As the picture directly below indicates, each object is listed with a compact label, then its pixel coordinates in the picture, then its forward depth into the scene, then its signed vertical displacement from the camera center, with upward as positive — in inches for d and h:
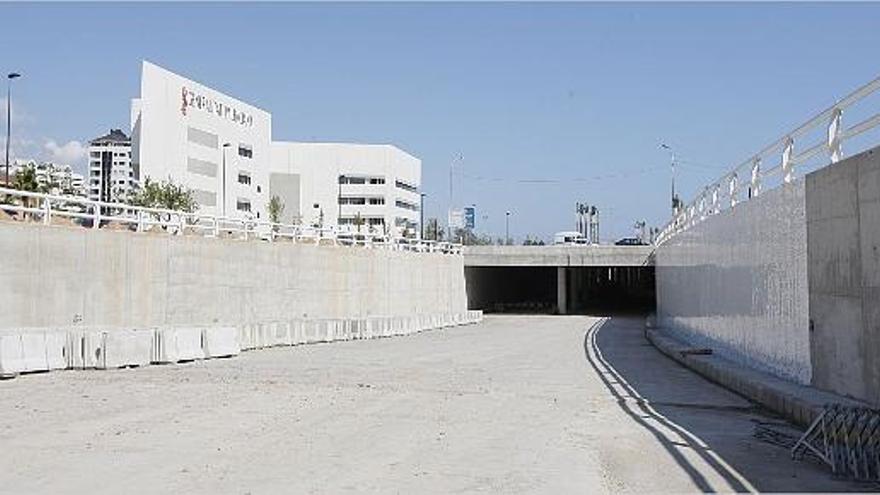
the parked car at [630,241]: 3546.8 +164.8
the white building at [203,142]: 3484.3 +594.2
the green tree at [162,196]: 2989.7 +297.4
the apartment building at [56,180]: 2659.0 +348.4
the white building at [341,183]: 5285.4 +594.8
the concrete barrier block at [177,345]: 830.5 -51.4
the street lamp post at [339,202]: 5383.9 +484.1
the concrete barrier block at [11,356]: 674.8 -48.1
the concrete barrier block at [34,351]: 698.3 -46.6
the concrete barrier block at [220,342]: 910.4 -53.3
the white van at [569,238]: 4605.8 +238.6
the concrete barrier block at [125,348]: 772.6 -50.0
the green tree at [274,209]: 4278.5 +357.9
